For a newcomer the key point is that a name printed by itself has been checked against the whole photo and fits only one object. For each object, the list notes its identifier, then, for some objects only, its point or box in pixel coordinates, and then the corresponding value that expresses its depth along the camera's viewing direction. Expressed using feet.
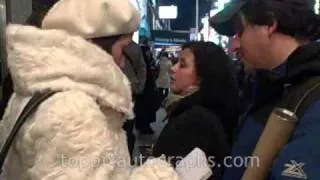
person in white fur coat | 3.49
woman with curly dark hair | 5.85
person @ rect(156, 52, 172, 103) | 21.53
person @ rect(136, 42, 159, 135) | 18.07
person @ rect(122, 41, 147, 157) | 12.42
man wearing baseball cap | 3.25
